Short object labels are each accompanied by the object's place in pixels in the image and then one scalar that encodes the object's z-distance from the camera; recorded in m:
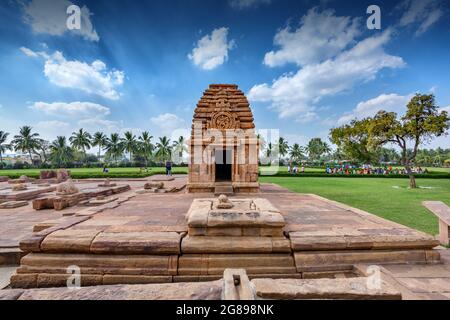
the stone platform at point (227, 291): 1.85
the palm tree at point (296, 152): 58.12
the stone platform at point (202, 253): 2.87
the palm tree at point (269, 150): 50.29
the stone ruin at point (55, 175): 16.45
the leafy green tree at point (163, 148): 45.91
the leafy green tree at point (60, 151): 47.38
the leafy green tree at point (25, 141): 42.06
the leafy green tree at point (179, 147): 47.47
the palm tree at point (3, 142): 45.41
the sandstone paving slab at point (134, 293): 1.85
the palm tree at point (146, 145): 44.84
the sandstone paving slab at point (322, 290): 1.89
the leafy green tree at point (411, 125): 13.00
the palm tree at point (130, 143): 45.56
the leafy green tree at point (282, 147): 53.88
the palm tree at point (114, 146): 46.22
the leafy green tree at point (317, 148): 63.22
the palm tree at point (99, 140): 47.09
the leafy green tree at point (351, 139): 23.60
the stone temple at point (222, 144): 8.71
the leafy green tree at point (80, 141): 46.28
